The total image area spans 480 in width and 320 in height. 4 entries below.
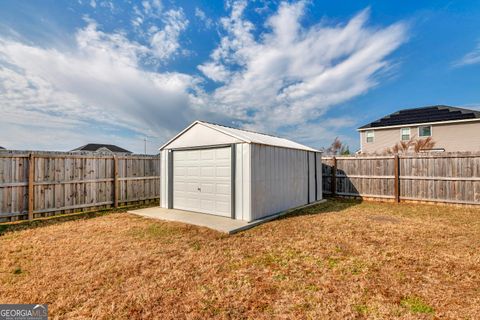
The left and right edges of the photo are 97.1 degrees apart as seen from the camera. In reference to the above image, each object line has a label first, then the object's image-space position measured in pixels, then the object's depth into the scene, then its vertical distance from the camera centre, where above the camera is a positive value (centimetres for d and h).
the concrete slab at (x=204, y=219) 550 -164
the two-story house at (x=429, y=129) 1554 +277
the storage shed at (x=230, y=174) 627 -32
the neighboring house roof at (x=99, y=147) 3074 +274
